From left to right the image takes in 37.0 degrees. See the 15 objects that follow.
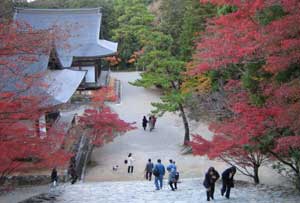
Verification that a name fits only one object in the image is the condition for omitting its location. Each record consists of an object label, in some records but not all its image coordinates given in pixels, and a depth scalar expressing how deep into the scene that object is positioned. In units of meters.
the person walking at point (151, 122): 28.17
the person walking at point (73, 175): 18.33
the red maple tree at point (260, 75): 10.91
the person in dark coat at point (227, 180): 12.41
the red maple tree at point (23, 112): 10.73
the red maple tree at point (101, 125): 22.70
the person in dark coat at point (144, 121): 28.31
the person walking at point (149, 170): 17.95
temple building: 33.78
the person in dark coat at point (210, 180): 12.17
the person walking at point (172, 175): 14.16
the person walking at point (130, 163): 20.95
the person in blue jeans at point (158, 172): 14.55
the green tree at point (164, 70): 24.44
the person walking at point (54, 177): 17.36
